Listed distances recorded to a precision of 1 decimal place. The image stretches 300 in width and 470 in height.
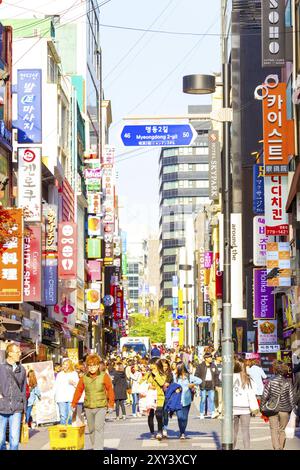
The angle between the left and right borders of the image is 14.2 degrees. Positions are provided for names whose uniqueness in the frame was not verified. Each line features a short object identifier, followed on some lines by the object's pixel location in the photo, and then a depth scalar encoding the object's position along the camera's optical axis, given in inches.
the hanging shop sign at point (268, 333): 2001.7
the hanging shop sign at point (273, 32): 1651.1
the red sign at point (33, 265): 2149.4
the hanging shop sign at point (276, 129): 1674.5
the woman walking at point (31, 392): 1239.5
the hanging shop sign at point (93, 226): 4279.0
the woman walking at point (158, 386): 1063.6
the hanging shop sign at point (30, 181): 2202.3
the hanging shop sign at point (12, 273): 1855.3
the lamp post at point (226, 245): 809.5
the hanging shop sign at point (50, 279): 2491.4
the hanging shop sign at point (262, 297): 2030.0
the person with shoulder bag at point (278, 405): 847.7
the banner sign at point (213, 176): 2962.6
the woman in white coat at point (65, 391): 1175.0
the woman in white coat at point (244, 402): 892.6
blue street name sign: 988.6
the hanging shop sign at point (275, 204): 1764.3
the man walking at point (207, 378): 1451.8
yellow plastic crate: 811.4
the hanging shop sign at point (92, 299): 4010.8
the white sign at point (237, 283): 2690.9
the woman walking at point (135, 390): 1624.0
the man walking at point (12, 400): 776.3
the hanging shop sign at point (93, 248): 4256.9
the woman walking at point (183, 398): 1080.8
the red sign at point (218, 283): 3563.7
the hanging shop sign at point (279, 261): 1726.1
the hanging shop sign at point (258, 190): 1929.1
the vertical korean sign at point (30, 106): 2464.3
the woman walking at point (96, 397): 842.8
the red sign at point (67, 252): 2755.9
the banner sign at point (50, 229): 2546.8
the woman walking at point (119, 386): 1524.4
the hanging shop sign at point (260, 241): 1974.7
